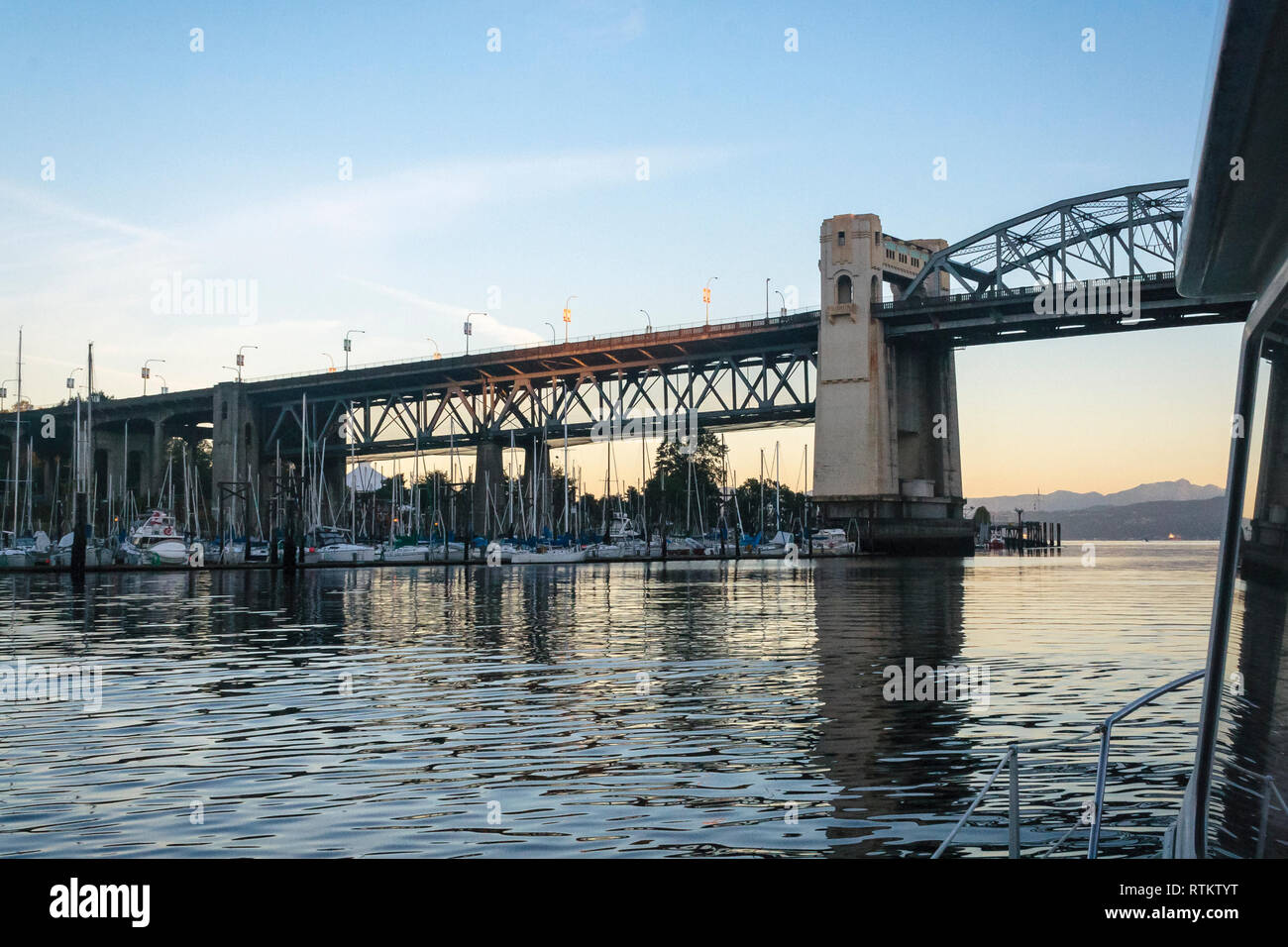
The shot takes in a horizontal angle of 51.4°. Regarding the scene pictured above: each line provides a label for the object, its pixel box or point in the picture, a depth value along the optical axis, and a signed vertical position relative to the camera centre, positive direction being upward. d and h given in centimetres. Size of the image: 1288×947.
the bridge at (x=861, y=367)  10956 +1507
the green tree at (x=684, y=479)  15388 +490
